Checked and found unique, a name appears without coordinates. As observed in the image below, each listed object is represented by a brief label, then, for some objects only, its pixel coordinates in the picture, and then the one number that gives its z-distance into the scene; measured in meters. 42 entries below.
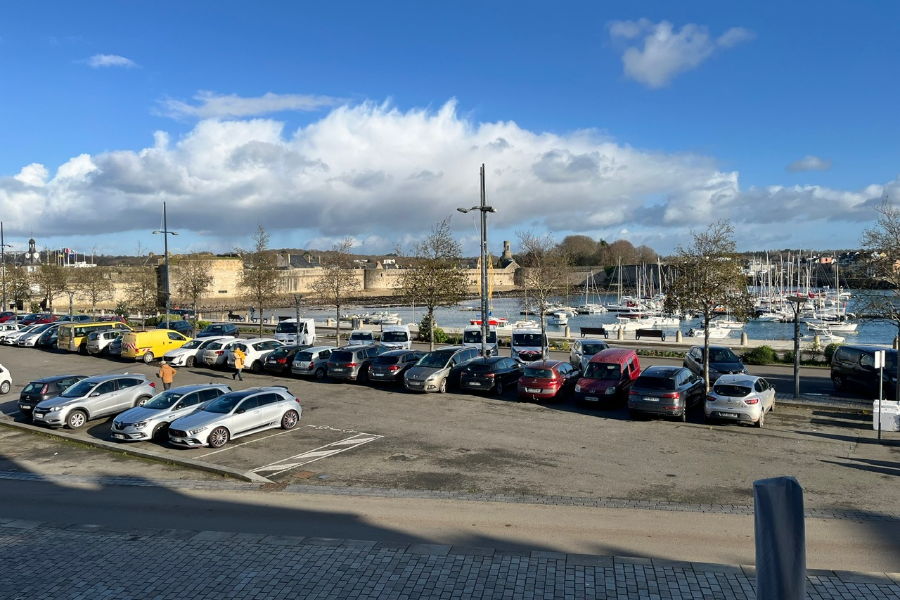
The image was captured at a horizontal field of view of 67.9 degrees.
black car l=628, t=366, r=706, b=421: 19.00
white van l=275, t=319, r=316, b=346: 39.28
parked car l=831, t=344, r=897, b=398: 22.77
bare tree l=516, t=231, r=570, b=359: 43.69
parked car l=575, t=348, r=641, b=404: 21.20
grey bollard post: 4.46
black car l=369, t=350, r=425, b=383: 25.34
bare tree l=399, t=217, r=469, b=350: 37.09
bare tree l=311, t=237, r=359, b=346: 44.47
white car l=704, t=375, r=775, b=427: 18.31
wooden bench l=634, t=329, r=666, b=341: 46.62
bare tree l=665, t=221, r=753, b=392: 23.23
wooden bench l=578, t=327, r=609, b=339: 51.31
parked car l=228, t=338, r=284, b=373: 29.77
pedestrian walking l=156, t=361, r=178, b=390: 22.81
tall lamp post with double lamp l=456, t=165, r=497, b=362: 26.83
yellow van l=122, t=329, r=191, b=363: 32.62
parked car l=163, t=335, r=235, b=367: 30.73
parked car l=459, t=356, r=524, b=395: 23.50
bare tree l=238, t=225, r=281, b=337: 47.34
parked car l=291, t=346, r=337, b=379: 27.56
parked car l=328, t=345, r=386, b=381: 26.30
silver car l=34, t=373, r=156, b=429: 19.28
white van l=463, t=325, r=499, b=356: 36.09
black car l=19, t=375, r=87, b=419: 20.41
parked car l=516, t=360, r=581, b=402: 22.05
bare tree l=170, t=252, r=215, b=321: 65.66
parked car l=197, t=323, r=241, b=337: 40.04
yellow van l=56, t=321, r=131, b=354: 36.50
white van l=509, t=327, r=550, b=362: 30.33
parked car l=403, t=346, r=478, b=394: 23.81
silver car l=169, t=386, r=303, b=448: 16.61
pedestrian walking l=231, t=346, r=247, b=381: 26.73
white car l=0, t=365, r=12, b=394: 25.45
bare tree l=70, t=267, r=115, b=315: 66.54
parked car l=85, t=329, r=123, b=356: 34.97
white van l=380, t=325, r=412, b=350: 35.43
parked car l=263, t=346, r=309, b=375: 28.41
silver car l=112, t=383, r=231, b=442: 17.33
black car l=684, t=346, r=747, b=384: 25.02
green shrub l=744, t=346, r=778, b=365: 32.84
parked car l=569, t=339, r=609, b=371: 29.98
